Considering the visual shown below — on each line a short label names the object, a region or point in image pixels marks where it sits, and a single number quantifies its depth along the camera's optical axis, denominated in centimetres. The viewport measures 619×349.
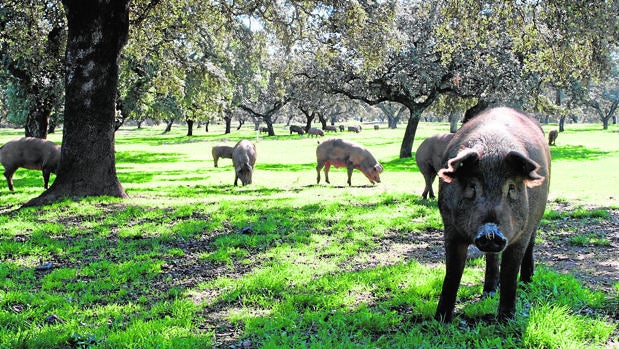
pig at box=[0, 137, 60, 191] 1525
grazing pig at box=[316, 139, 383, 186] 1788
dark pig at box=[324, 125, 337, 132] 7272
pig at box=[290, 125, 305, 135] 6669
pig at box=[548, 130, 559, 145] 3846
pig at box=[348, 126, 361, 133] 7469
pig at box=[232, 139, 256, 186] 1772
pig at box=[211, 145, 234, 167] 2628
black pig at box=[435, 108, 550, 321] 368
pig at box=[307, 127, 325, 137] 6250
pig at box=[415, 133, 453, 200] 1243
